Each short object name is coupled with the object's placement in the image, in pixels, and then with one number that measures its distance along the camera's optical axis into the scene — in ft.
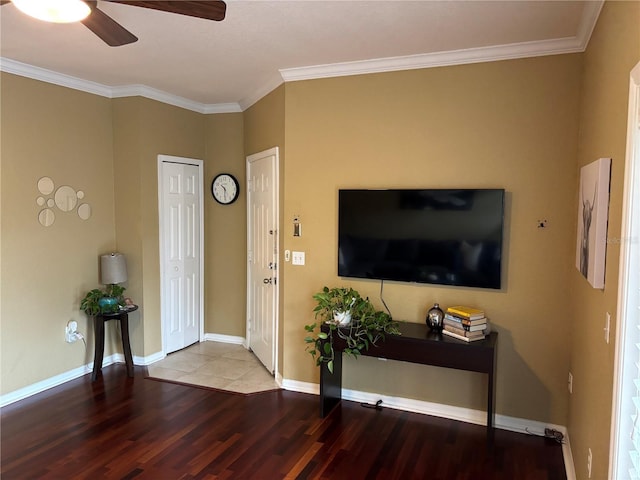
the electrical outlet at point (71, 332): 13.17
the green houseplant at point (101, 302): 13.11
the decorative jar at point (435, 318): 10.54
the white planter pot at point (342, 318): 10.96
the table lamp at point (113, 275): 13.44
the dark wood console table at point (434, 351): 9.52
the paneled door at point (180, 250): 15.08
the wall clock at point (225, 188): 16.15
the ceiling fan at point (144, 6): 6.16
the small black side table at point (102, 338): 13.15
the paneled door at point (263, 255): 13.38
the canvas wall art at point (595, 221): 6.37
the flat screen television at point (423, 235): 10.18
